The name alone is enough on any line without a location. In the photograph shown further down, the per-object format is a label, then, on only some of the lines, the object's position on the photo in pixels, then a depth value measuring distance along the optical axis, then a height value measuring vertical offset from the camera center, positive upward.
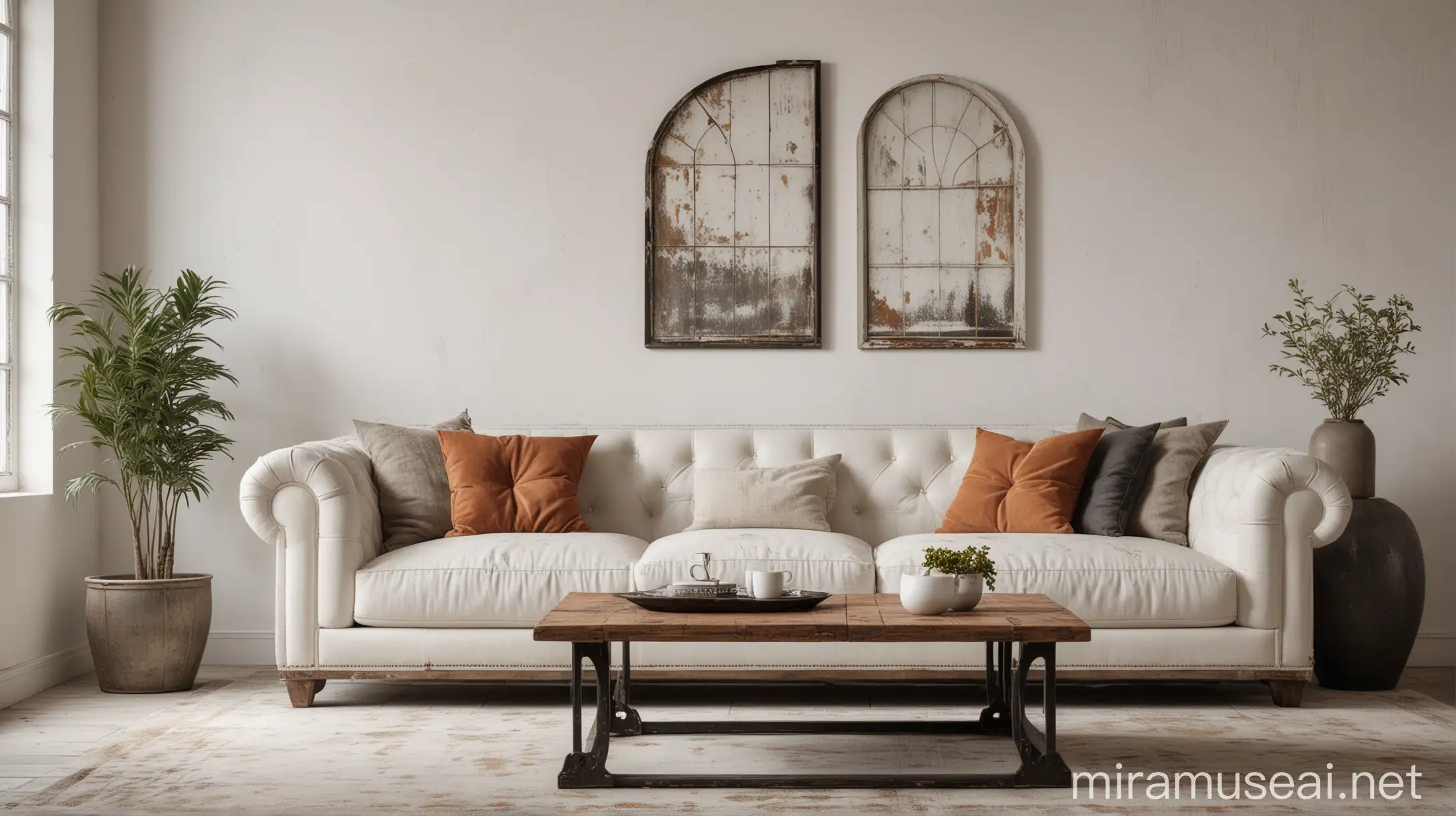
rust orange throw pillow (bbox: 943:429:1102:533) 3.92 -0.27
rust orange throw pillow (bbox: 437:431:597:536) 3.95 -0.25
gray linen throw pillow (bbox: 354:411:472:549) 3.97 -0.25
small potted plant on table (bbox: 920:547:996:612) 2.67 -0.36
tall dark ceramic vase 3.85 -0.62
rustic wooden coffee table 2.50 -0.47
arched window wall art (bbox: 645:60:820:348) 4.62 +0.72
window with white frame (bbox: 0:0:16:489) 4.14 +0.53
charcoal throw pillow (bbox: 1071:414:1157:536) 3.89 -0.26
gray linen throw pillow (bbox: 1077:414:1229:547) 3.91 -0.26
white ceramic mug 2.76 -0.40
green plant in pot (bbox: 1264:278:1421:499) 4.05 +0.15
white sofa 3.53 -0.53
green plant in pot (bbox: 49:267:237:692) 3.93 -0.14
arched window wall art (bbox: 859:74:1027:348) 4.61 +0.70
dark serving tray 2.69 -0.44
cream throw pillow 4.02 -0.31
